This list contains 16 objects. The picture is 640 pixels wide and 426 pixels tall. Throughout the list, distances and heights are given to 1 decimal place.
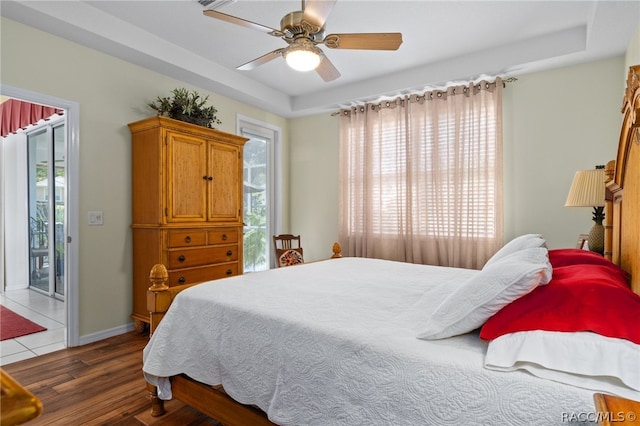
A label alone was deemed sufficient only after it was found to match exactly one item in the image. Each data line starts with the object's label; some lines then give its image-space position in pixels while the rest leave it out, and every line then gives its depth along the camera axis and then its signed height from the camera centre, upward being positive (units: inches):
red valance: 168.0 +50.9
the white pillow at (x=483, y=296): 43.3 -11.2
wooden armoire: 119.6 +3.3
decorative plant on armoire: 127.0 +39.7
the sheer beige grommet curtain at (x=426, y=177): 142.0 +15.6
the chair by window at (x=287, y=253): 159.6 -19.3
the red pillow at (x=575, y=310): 37.1 -11.6
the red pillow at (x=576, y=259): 63.1 -9.9
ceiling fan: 76.0 +41.9
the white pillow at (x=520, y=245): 72.8 -7.4
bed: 36.0 -17.3
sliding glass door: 170.7 +3.0
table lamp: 98.6 +4.5
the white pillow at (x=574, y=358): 33.9 -15.7
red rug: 120.6 -41.9
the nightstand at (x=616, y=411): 24.9 -15.3
